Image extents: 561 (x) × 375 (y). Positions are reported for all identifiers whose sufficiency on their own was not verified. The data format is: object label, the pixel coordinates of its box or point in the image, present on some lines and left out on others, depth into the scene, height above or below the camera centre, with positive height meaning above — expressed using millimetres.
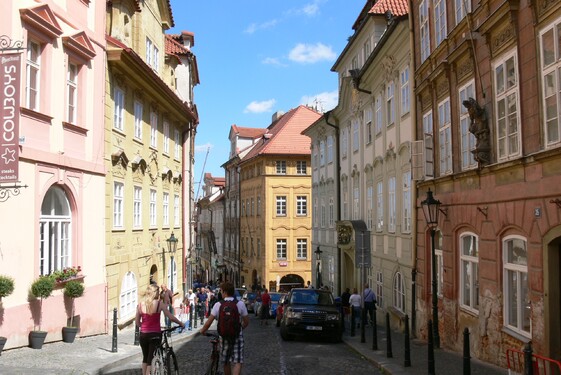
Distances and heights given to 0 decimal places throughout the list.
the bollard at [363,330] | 17539 -3045
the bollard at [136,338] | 14189 -2671
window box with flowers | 14625 -1175
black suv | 18625 -2928
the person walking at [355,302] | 22375 -2826
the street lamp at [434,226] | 14703 -94
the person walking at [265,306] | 28086 -3721
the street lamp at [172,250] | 27688 -1122
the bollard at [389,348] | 13724 -2776
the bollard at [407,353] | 12195 -2546
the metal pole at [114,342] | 13711 -2550
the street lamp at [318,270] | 38594 -2905
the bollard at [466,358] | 8992 -1960
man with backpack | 8977 -1520
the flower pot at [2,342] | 11797 -2174
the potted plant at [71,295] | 15055 -1694
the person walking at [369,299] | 21781 -2677
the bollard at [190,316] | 22759 -3349
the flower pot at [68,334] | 15039 -2594
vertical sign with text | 11203 +1825
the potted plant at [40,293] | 13336 -1441
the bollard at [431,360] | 10759 -2386
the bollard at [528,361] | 6875 -1541
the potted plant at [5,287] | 11866 -1172
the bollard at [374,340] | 15586 -2927
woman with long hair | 9094 -1429
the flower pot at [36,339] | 13320 -2398
